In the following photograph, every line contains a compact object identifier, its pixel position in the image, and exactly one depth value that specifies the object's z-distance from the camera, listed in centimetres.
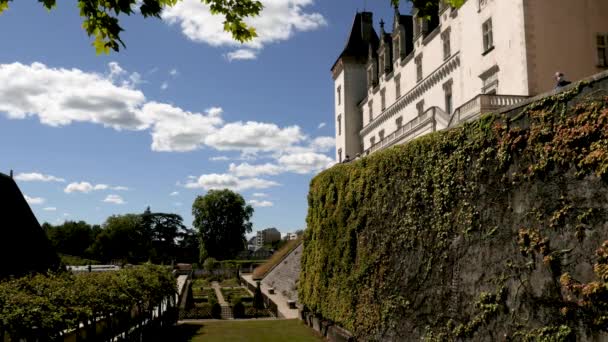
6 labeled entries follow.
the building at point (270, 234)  17630
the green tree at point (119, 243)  9469
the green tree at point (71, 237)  9188
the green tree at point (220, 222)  8612
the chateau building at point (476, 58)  1905
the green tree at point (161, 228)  11244
